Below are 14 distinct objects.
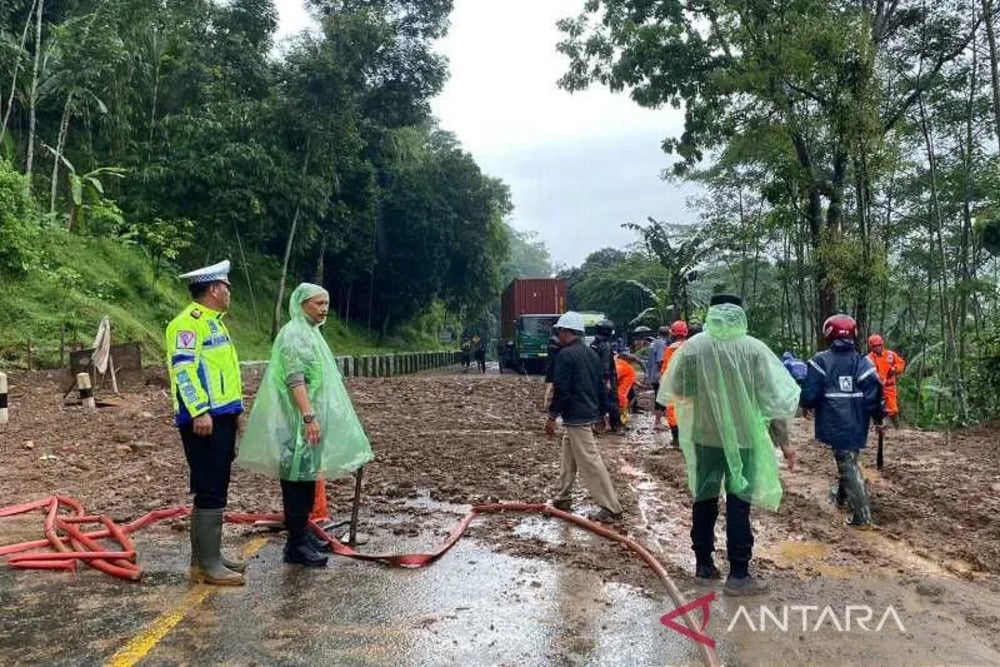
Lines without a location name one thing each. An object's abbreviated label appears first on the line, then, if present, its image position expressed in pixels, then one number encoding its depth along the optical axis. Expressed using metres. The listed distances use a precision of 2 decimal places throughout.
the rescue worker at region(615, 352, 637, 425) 11.69
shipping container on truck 27.39
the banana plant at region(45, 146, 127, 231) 18.59
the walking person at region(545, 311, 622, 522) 6.16
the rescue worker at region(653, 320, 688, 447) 9.65
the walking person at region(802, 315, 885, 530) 5.91
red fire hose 4.59
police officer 4.35
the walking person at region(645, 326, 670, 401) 11.36
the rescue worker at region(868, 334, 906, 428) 9.35
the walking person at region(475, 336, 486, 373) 33.96
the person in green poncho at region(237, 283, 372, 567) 4.75
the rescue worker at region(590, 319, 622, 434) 9.72
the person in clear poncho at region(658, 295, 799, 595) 4.65
